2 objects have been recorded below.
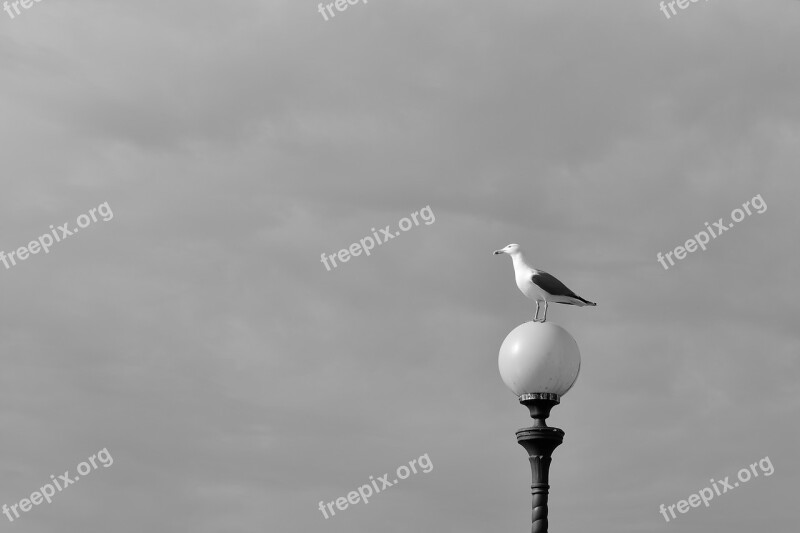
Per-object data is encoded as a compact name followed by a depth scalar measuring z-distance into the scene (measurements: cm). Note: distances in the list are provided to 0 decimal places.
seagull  1377
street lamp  1187
